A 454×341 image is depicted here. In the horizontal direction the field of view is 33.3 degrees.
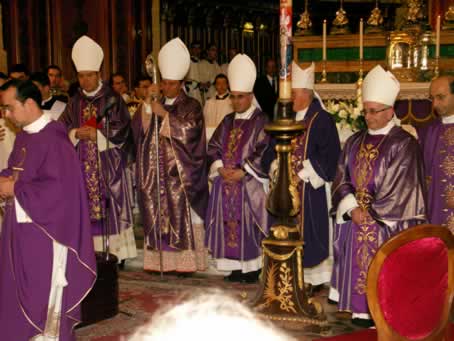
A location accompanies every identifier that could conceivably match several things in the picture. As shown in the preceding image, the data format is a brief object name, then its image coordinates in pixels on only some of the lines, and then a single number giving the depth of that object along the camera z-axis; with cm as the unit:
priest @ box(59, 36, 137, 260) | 731
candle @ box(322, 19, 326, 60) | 829
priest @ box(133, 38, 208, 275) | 727
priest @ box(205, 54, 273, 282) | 699
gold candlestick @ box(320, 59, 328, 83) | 867
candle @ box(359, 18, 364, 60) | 804
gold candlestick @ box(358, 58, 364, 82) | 819
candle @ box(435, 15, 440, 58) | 752
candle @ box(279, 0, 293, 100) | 475
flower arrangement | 683
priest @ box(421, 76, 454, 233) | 577
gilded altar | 880
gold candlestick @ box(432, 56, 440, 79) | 781
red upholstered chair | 278
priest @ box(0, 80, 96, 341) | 472
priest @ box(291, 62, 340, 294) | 645
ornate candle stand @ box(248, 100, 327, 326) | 505
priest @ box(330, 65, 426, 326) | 533
